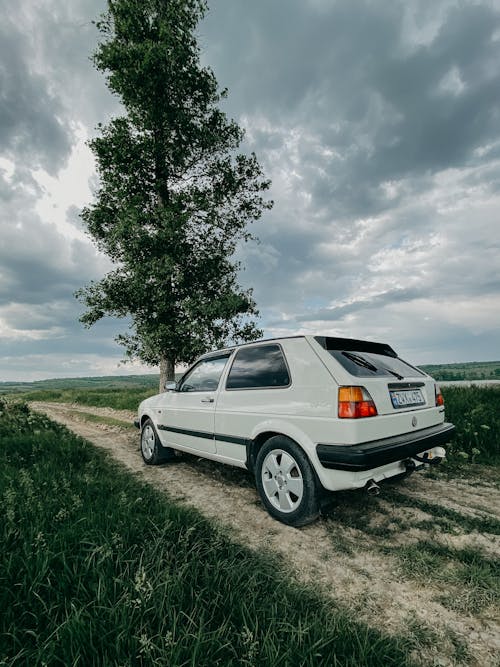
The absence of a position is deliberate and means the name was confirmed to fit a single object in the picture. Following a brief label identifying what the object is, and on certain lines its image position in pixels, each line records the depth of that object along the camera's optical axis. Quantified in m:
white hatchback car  3.08
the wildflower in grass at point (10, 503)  2.76
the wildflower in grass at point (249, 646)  1.62
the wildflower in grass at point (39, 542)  2.39
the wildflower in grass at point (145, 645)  1.60
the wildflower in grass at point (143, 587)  1.94
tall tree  9.95
